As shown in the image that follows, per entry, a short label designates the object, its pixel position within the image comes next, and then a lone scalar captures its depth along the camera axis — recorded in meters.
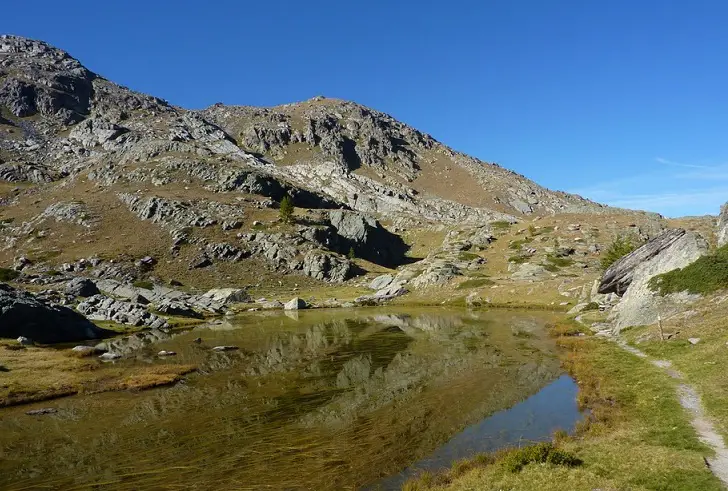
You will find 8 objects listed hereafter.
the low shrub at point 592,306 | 64.70
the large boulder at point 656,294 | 42.03
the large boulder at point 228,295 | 104.56
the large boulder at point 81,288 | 88.77
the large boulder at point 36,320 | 56.38
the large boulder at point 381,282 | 117.81
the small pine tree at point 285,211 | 153.88
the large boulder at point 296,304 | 97.06
